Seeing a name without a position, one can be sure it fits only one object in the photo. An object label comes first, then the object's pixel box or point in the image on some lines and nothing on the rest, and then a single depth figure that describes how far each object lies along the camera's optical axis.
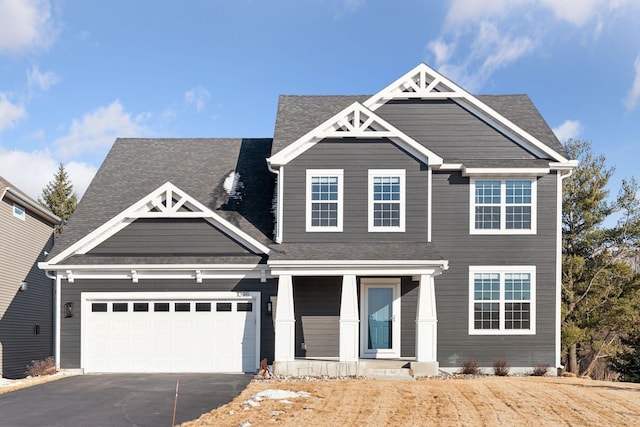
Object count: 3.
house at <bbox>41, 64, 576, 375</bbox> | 19.22
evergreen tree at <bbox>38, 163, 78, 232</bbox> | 48.19
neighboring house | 23.89
